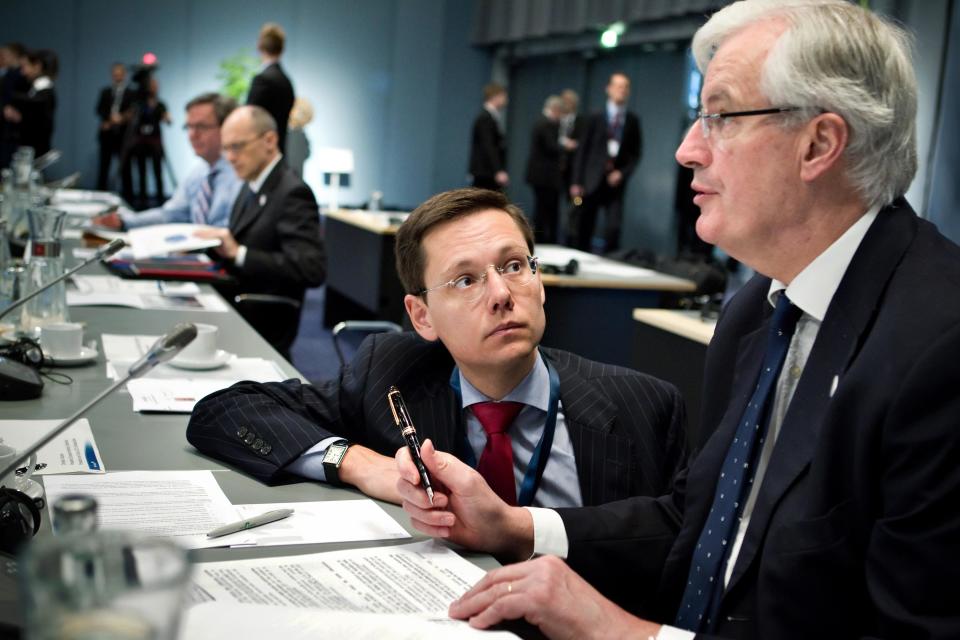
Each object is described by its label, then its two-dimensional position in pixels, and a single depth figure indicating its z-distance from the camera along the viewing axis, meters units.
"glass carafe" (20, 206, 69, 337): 2.55
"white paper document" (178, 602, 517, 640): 1.03
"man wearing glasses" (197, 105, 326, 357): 4.20
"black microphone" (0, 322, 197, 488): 1.11
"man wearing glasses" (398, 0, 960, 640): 1.08
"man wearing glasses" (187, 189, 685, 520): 1.77
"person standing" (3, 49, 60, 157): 11.10
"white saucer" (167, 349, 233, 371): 2.43
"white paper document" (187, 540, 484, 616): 1.18
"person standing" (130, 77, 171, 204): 12.97
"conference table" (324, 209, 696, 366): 4.81
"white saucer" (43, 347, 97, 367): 2.38
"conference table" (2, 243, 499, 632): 1.44
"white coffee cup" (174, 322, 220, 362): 2.43
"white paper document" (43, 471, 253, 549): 1.41
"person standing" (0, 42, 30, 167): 11.40
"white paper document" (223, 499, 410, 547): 1.42
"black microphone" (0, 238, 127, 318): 1.92
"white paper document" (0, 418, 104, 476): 1.67
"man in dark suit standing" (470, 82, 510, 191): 11.25
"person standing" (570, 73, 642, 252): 9.87
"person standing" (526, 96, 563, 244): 10.97
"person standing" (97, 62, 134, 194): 13.08
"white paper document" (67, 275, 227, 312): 3.31
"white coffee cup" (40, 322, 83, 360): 2.40
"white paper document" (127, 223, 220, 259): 4.06
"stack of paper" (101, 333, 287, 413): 2.14
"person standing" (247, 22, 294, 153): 6.31
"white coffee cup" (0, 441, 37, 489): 1.49
